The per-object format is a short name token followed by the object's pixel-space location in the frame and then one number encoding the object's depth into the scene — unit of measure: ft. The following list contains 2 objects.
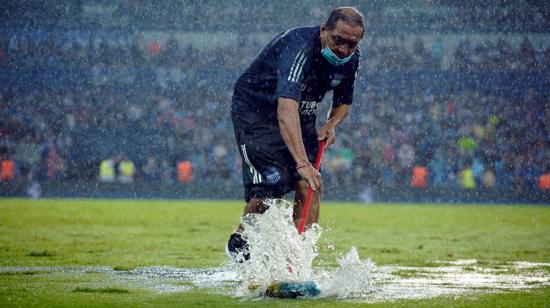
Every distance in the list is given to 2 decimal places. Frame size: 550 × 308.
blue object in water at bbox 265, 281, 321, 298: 34.81
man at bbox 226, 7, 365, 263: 35.17
